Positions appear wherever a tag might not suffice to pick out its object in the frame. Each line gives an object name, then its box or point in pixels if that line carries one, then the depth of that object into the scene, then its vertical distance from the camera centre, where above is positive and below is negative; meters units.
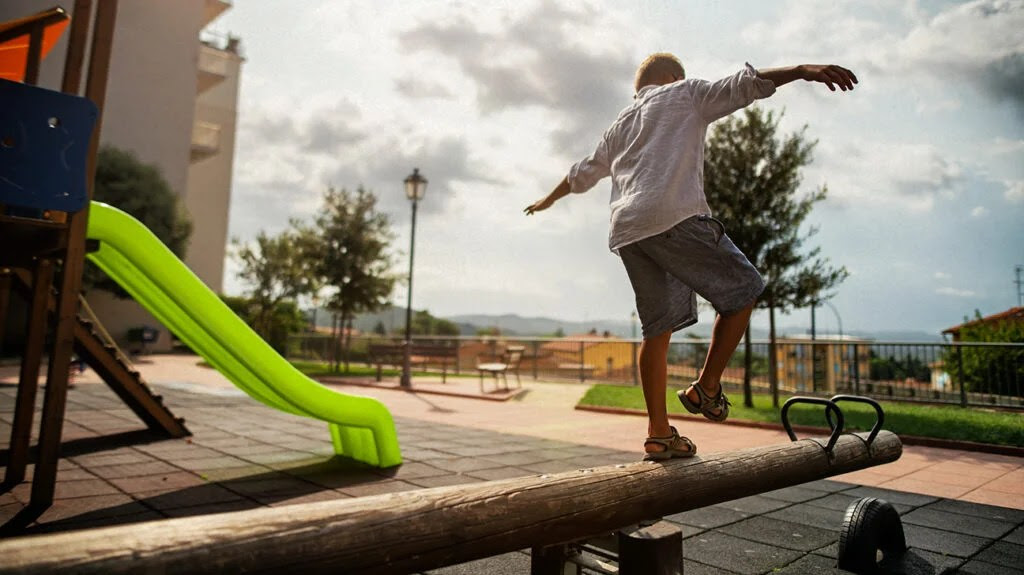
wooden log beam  1.06 -0.41
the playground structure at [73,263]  3.13 +0.45
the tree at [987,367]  9.84 -0.01
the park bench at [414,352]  16.19 -0.16
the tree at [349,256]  21.72 +3.07
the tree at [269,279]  26.23 +2.71
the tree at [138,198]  22.06 +5.04
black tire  2.80 -0.79
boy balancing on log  2.44 +0.47
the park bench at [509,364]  13.45 -0.36
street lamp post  15.98 +4.03
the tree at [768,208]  10.71 +2.61
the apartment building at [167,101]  25.08 +9.95
